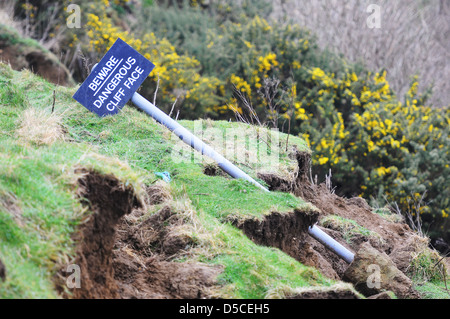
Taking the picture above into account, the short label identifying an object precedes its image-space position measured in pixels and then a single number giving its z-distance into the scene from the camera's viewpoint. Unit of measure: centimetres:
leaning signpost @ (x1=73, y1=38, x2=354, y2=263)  1172
